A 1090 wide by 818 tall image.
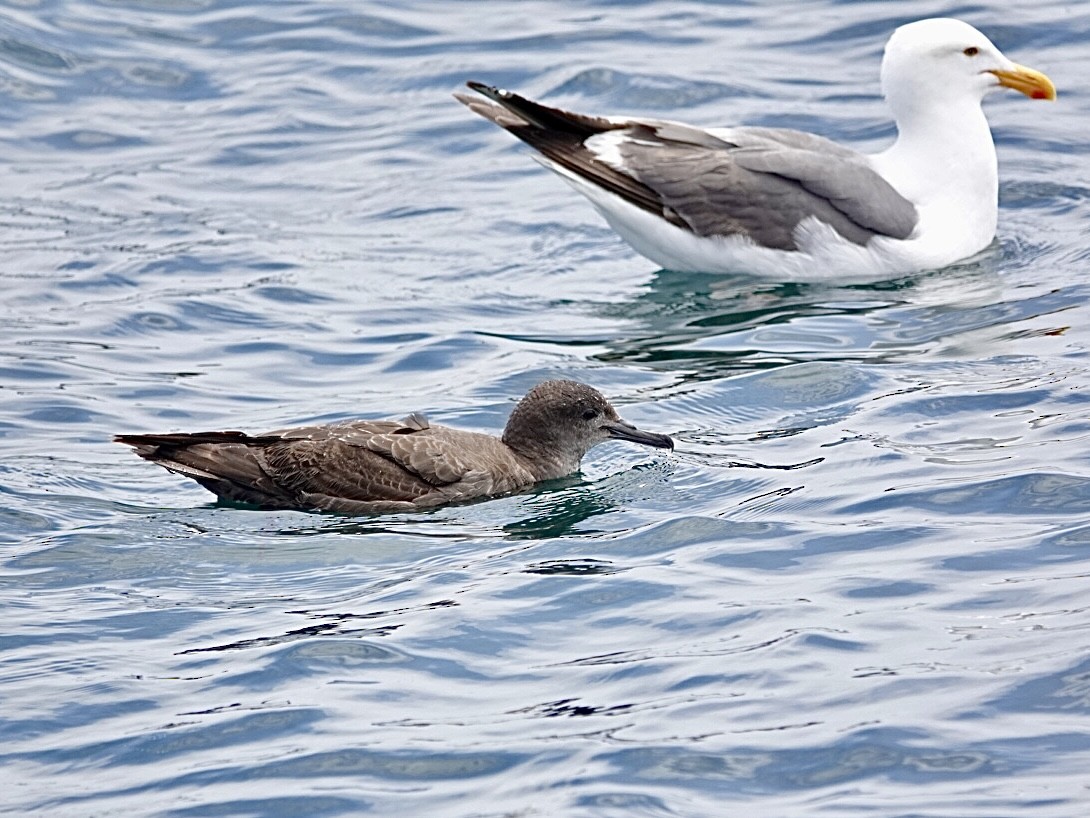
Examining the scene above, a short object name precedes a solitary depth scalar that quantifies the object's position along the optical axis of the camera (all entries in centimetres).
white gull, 2369
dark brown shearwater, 1739
